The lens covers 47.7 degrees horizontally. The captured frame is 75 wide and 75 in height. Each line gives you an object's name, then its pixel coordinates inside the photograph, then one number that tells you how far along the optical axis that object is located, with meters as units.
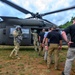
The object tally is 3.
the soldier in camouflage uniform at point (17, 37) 4.20
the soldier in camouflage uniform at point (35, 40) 5.62
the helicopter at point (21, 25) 5.83
